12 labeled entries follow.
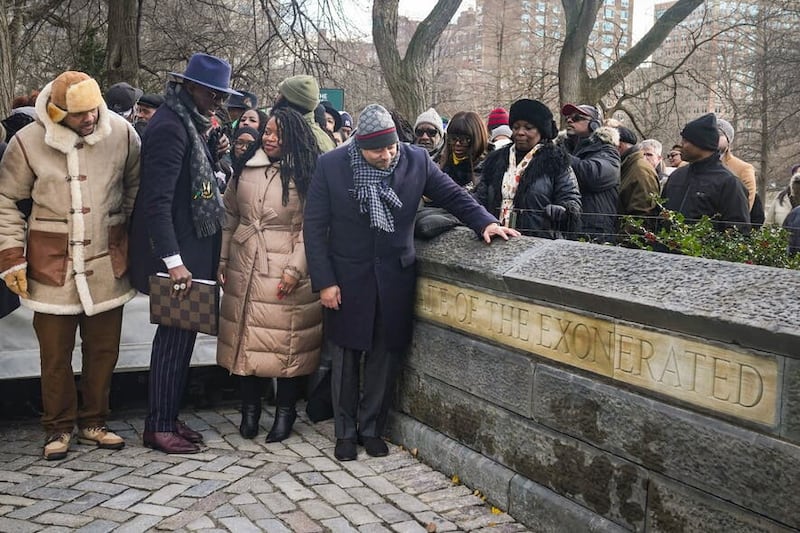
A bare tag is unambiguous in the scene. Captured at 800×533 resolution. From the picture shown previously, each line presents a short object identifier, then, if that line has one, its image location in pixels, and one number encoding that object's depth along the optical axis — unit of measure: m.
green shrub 3.91
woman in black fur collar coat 5.02
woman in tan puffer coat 5.07
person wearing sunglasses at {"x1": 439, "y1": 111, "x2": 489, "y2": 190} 5.81
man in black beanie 5.44
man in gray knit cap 4.73
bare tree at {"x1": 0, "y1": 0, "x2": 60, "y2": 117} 8.19
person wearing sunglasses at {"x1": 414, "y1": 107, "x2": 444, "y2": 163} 6.73
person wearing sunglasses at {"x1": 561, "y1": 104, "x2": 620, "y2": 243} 5.61
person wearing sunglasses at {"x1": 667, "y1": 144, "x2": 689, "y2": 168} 10.60
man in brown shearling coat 4.72
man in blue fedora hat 4.80
